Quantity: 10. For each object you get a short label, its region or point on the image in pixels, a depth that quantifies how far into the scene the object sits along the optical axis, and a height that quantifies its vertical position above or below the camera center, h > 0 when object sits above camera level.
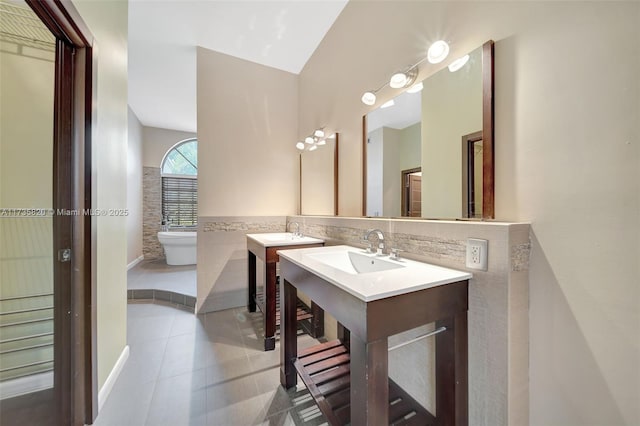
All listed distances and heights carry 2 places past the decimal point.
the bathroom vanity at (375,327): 0.76 -0.43
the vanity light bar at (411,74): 1.13 +0.77
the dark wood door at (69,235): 1.11 -0.11
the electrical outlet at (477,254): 0.92 -0.16
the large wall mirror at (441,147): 1.02 +0.34
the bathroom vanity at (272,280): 1.85 -0.53
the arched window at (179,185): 5.03 +0.61
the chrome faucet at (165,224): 4.93 -0.24
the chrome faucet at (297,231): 2.43 -0.20
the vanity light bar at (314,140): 2.31 +0.76
